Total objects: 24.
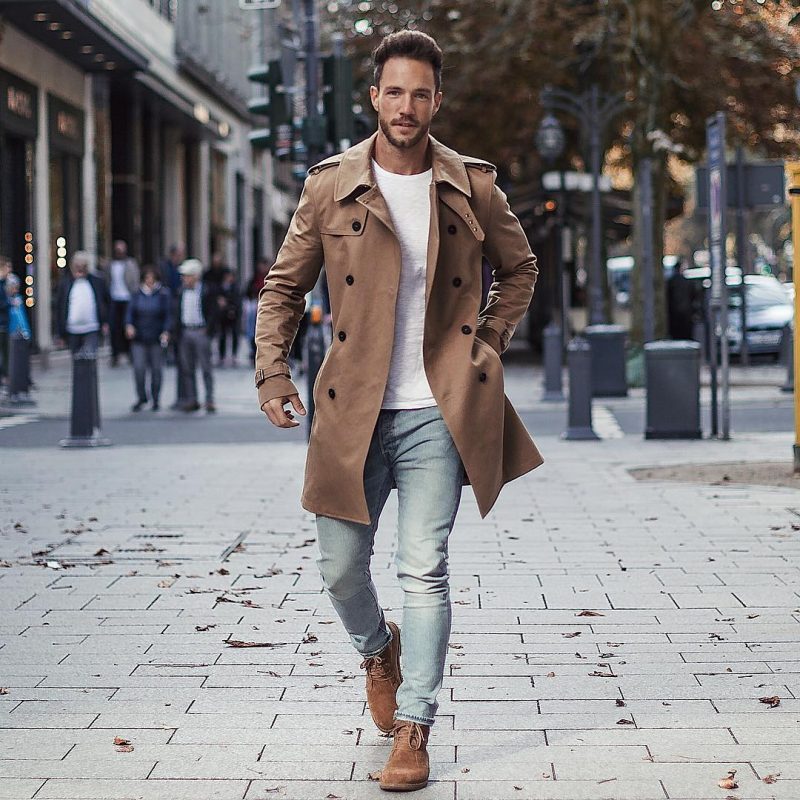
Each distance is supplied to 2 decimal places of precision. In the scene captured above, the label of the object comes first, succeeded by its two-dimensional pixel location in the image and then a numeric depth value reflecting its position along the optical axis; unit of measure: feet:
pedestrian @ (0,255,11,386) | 67.10
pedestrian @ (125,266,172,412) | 60.80
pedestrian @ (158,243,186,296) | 95.50
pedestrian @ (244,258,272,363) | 93.56
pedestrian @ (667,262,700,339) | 103.65
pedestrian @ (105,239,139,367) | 93.71
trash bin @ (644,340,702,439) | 46.57
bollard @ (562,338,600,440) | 47.06
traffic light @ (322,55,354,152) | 50.39
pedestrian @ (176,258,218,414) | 59.67
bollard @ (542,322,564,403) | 64.54
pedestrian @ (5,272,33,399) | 68.74
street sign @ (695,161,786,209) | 58.03
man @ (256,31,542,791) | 14.52
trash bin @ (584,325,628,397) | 66.85
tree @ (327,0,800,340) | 77.36
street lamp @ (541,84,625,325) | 77.66
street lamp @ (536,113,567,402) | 65.16
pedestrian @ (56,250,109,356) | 62.39
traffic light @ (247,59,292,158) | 51.72
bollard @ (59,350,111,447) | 45.83
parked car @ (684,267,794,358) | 95.55
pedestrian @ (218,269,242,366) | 90.84
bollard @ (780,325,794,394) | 69.34
